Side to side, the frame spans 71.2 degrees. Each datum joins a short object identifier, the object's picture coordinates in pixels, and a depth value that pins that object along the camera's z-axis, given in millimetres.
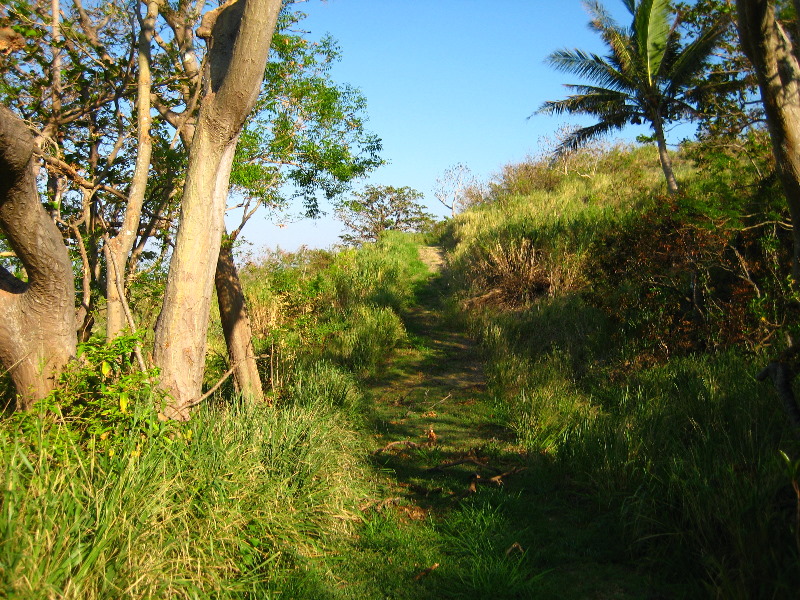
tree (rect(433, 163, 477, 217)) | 38125
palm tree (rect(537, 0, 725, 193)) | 15102
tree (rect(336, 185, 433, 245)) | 35625
